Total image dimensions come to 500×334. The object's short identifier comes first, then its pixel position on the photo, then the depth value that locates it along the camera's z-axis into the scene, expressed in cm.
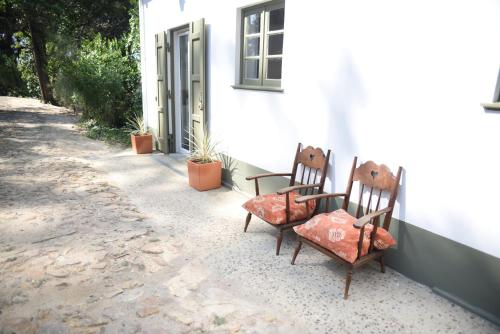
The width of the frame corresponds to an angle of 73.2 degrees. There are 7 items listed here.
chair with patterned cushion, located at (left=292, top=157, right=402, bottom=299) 218
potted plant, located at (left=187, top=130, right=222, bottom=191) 428
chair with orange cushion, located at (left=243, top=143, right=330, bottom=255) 273
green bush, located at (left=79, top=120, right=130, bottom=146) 740
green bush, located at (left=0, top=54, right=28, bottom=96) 1513
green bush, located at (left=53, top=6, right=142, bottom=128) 775
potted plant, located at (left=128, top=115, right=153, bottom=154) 625
